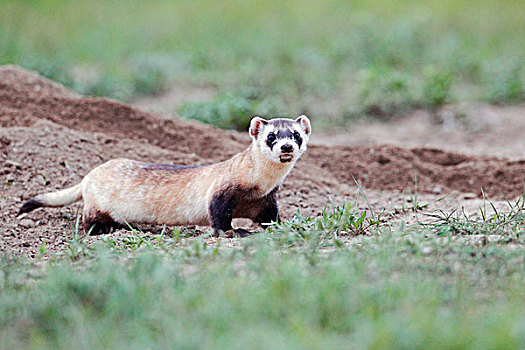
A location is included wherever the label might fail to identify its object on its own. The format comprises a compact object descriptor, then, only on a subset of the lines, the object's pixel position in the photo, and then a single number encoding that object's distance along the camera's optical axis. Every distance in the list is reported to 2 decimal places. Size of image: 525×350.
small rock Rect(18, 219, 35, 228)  10.62
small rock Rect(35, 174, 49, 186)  11.90
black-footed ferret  9.61
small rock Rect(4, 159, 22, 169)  12.05
